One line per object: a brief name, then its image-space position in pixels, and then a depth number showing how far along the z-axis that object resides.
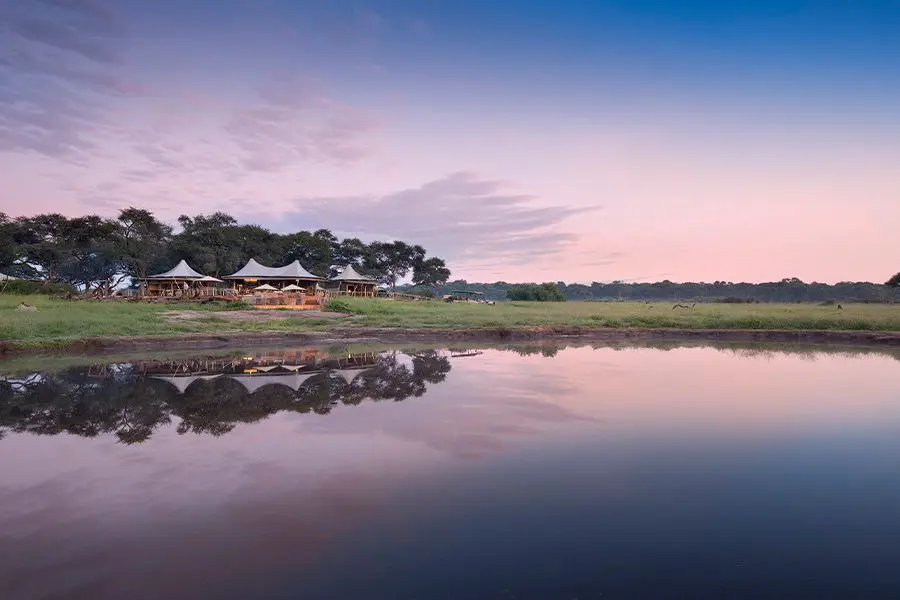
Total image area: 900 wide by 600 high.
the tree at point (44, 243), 46.97
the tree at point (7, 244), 45.19
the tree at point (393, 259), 77.94
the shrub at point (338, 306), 35.91
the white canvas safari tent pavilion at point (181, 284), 42.78
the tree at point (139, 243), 51.47
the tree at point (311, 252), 65.46
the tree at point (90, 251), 49.12
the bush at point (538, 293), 72.44
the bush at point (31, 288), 40.72
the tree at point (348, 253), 73.62
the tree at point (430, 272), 82.69
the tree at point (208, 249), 54.91
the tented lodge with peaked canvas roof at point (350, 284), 52.66
